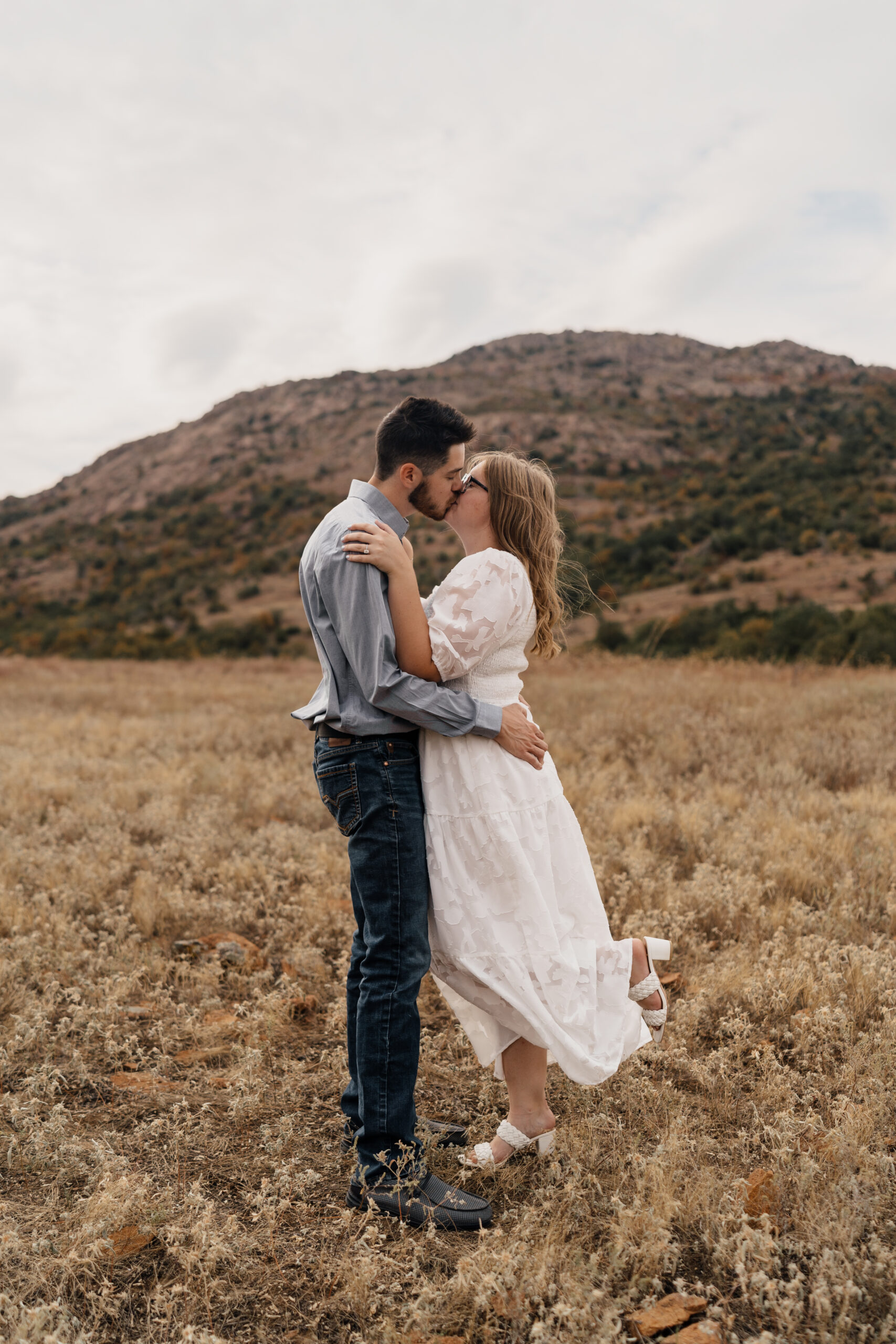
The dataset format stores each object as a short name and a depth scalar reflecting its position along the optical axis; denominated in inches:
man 100.2
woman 102.7
